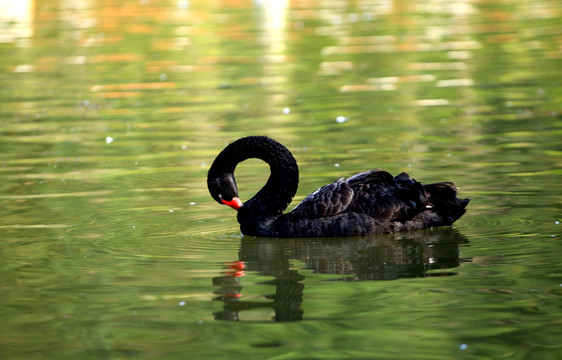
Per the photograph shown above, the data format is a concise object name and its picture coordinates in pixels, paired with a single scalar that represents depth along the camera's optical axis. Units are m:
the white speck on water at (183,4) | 74.36
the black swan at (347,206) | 15.69
